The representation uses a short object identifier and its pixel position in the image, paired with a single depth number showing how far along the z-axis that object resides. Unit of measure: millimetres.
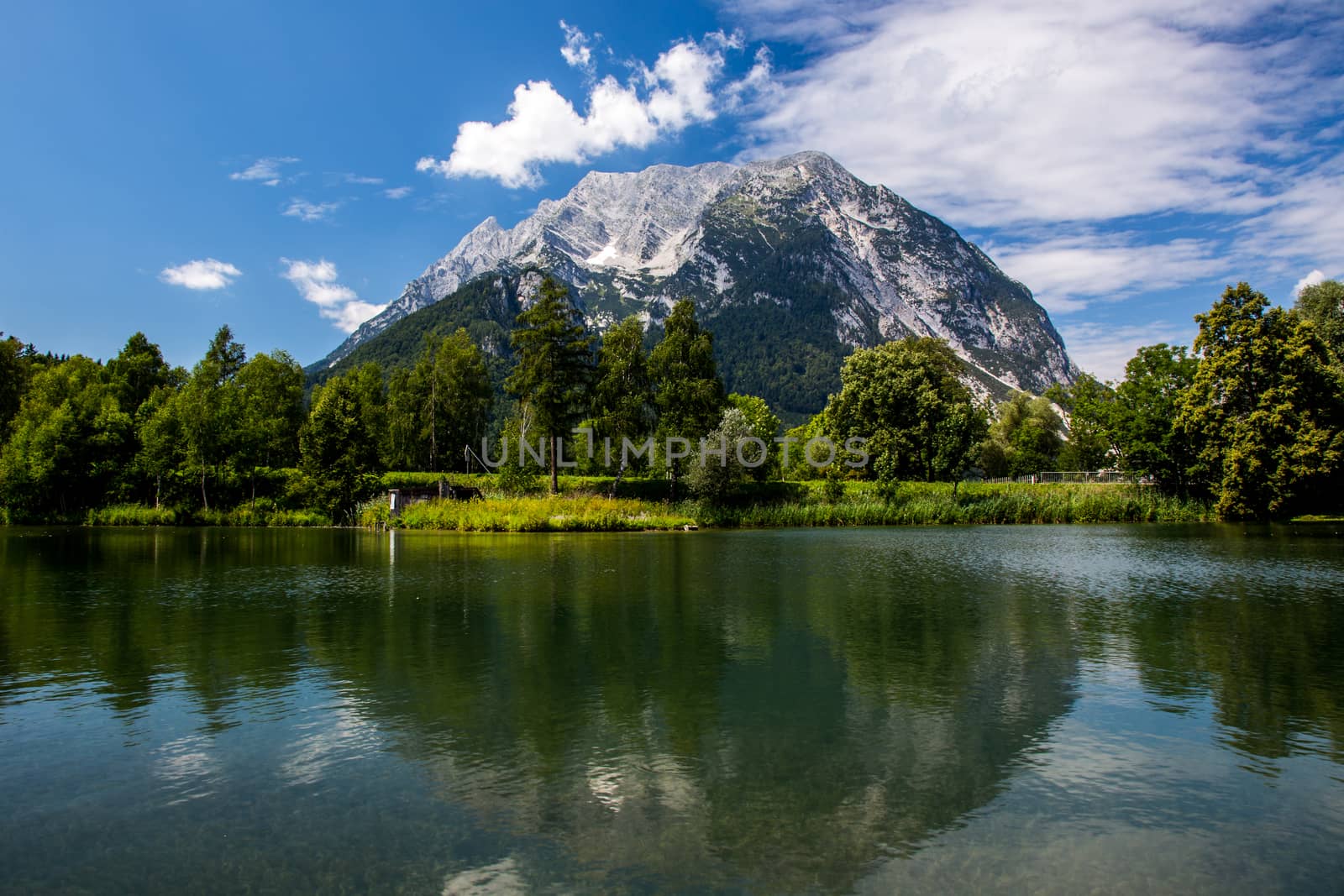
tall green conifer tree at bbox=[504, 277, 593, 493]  54312
